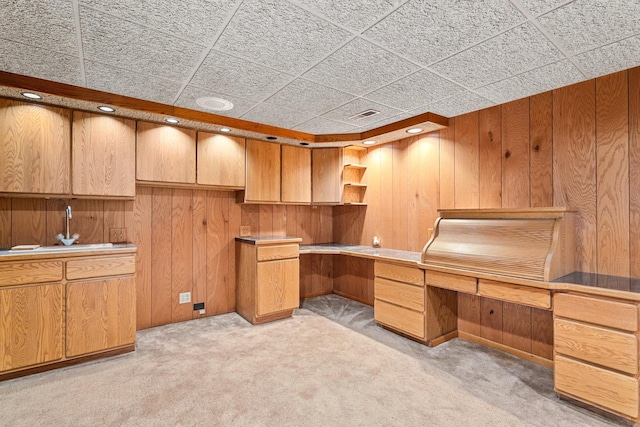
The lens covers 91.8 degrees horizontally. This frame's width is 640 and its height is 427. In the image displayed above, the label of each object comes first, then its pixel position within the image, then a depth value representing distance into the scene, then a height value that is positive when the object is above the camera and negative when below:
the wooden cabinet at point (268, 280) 3.55 -0.76
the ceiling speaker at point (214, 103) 2.86 +1.08
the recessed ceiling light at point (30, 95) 2.46 +0.98
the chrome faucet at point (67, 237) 2.88 -0.19
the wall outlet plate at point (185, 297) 3.67 -0.96
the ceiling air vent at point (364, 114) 3.19 +1.07
